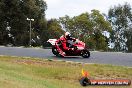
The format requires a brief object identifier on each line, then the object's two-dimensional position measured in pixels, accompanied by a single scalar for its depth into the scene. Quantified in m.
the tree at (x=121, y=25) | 80.06
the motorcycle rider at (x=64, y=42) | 26.11
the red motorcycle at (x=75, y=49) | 25.81
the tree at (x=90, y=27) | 82.56
